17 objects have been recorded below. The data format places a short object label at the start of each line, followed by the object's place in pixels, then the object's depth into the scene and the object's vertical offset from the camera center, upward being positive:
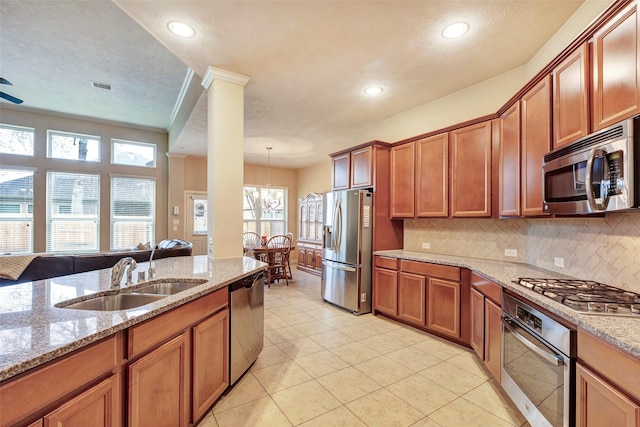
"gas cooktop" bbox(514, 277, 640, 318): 1.38 -0.45
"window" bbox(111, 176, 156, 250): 5.94 +0.04
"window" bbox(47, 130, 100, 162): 5.43 +1.30
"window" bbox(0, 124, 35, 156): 5.05 +1.30
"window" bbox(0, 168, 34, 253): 4.99 +0.05
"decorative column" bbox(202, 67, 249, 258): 2.94 +0.54
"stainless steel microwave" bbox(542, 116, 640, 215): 1.34 +0.23
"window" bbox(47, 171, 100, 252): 5.40 +0.02
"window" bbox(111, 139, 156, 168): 5.99 +1.29
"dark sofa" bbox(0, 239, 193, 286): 3.51 -0.65
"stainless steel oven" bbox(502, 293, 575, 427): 1.40 -0.85
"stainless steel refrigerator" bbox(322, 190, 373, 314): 3.93 -0.48
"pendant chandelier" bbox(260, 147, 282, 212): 7.86 +0.48
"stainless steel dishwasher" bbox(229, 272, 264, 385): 2.18 -0.90
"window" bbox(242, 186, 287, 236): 7.83 +0.08
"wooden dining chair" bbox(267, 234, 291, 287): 5.68 -0.94
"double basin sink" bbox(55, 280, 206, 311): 1.56 -0.51
